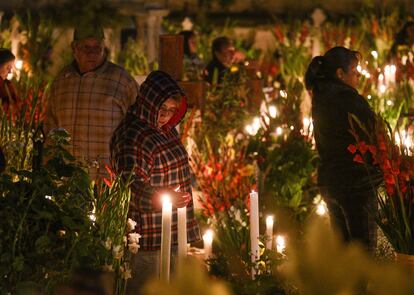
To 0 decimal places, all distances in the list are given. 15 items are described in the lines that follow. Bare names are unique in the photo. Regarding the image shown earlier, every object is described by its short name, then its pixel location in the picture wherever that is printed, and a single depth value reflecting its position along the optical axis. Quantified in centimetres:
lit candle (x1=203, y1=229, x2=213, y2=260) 1047
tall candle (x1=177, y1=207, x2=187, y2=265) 747
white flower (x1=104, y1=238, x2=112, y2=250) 720
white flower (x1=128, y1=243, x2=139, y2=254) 775
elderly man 1006
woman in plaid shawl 830
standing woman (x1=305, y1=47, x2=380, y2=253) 926
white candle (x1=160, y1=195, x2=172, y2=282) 728
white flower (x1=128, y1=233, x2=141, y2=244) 778
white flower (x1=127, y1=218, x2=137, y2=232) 777
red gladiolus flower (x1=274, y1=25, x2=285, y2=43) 2553
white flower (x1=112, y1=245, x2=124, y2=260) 728
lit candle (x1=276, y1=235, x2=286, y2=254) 904
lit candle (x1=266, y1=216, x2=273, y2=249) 947
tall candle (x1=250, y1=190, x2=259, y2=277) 851
